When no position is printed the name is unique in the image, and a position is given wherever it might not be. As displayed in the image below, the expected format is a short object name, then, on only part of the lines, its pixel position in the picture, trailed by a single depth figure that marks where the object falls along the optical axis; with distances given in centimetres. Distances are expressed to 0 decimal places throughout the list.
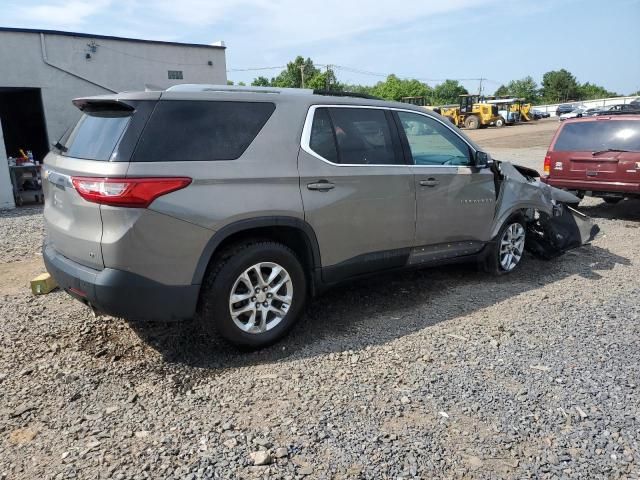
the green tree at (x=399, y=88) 8225
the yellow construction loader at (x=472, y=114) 4375
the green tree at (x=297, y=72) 7644
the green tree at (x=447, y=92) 8875
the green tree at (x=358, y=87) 8569
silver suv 322
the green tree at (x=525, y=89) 10362
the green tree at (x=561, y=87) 9738
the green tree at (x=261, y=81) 8138
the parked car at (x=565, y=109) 5650
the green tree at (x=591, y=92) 10062
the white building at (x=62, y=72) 1331
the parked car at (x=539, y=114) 5735
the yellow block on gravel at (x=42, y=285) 496
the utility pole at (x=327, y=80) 6776
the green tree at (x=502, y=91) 10888
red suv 823
